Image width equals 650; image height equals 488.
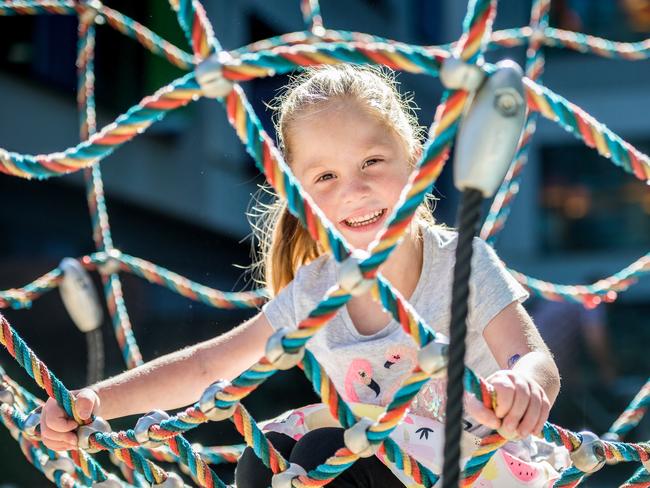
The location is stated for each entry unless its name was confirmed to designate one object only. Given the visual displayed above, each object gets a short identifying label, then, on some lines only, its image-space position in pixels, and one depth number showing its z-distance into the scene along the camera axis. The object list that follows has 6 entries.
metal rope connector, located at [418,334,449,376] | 1.40
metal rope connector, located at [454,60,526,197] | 1.34
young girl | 1.73
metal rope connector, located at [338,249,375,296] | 1.39
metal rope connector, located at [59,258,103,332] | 2.66
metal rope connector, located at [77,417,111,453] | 1.65
